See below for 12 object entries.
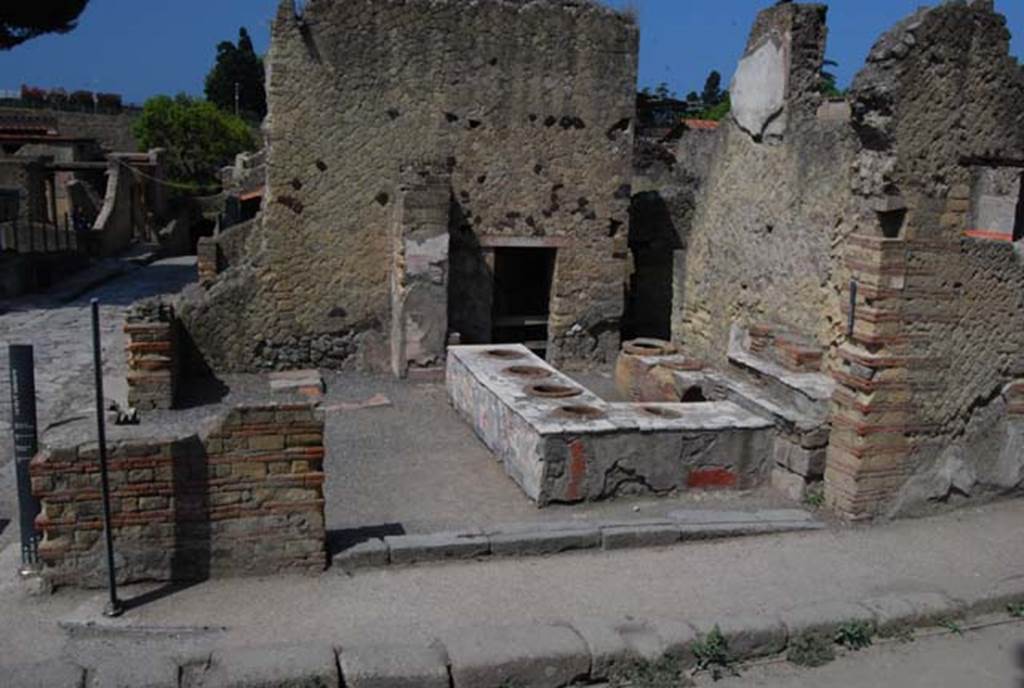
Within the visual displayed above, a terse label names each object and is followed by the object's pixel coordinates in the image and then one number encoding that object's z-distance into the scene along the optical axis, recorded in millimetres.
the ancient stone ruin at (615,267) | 6336
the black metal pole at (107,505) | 4722
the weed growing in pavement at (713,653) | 4852
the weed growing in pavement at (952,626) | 5340
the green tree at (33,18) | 22500
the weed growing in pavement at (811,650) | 4973
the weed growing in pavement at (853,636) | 5133
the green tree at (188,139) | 36156
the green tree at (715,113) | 42022
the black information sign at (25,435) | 5215
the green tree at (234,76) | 58500
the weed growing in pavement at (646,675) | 4707
